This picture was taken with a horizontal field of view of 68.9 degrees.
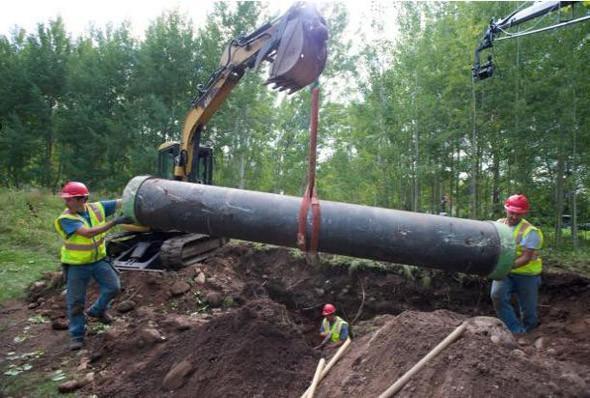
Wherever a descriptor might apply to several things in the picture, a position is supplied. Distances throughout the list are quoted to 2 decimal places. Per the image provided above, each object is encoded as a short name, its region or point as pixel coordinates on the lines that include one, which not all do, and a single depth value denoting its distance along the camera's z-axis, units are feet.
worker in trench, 19.45
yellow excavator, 22.82
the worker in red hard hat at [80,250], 14.88
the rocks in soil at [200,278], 22.81
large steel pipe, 10.64
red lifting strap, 10.02
